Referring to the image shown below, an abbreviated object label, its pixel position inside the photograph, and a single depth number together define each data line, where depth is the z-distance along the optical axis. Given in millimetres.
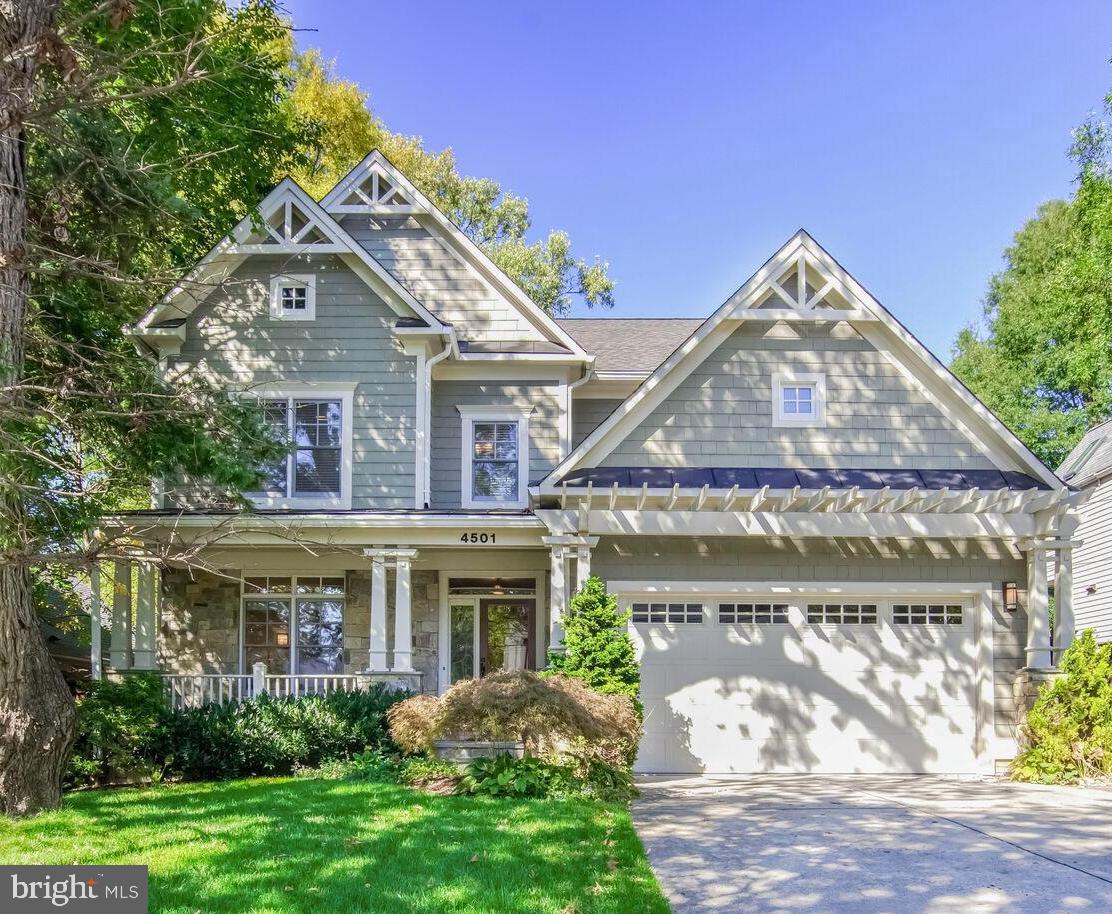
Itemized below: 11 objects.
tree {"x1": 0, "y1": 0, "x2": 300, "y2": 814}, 7539
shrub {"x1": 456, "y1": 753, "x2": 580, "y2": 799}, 8289
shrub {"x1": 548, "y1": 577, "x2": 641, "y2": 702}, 10320
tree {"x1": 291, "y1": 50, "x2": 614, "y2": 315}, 24688
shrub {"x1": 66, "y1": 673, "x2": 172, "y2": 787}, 10289
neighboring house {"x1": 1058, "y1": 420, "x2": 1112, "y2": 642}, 20734
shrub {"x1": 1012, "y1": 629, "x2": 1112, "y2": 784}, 10383
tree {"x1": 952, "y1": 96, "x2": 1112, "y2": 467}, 19062
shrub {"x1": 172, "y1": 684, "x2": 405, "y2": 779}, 10773
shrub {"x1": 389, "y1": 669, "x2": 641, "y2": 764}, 8688
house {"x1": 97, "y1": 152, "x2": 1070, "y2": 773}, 11516
